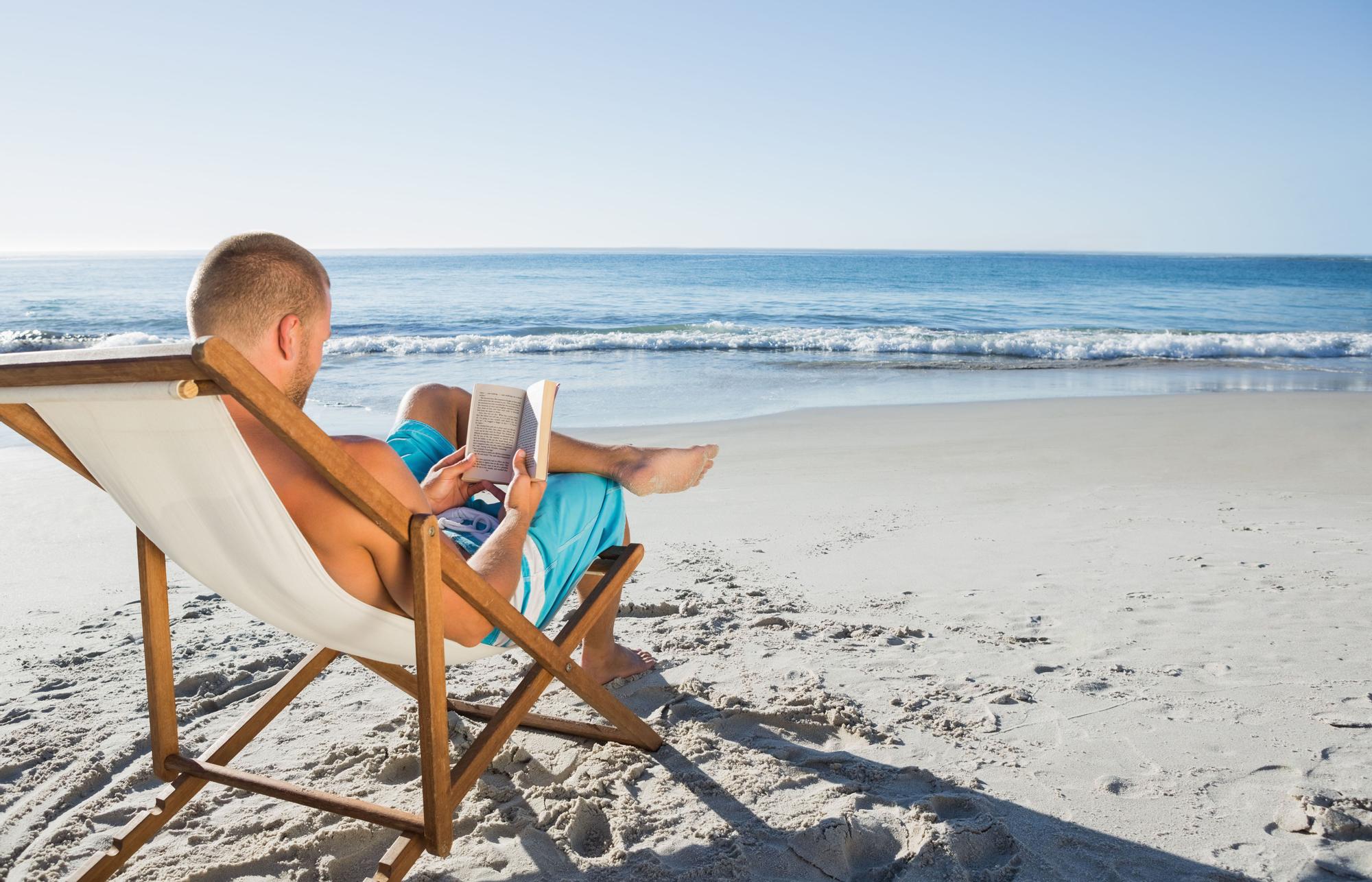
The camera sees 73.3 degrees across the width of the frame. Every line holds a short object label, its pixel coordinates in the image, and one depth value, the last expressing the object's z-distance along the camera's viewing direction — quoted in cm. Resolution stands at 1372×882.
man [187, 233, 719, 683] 160
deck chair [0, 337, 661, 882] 127
